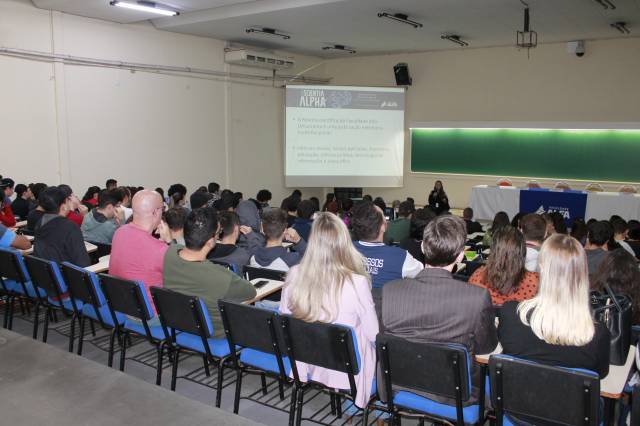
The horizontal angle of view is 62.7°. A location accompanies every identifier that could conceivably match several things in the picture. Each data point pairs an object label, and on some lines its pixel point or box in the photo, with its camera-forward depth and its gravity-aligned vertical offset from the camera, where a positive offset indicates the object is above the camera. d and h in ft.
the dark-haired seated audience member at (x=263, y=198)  24.02 -1.67
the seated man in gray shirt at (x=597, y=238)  13.53 -2.01
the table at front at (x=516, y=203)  28.86 -2.40
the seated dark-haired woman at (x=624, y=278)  9.58 -2.11
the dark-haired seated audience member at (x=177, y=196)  24.09 -1.60
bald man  11.55 -2.00
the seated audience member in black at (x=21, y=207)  22.41 -1.95
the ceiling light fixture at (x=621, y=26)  28.15 +7.39
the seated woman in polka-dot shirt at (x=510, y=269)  9.75 -2.00
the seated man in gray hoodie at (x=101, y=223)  17.43 -2.04
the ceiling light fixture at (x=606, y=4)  23.59 +7.22
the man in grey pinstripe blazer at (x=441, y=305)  7.57 -2.09
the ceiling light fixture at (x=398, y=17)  26.78 +7.48
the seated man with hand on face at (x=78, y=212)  18.54 -1.88
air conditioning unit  34.42 +6.91
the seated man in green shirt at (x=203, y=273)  10.03 -2.15
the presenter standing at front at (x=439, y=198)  34.99 -2.42
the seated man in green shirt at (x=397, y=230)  19.19 -2.51
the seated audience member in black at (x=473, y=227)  22.20 -2.75
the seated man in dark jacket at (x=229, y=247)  13.57 -2.25
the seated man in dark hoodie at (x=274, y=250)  13.05 -2.22
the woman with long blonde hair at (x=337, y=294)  8.62 -2.17
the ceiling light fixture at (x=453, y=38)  32.42 +7.77
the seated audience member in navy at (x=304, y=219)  18.44 -2.06
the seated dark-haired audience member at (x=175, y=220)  13.78 -1.54
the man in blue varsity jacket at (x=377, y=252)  10.98 -1.90
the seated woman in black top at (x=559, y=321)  7.02 -2.16
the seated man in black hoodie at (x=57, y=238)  13.55 -1.98
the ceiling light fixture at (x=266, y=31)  31.27 +7.84
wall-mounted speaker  38.99 +6.53
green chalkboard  33.42 +0.65
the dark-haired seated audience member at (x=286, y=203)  21.35 -1.71
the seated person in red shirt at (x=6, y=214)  19.38 -1.96
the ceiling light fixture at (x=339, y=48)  37.09 +8.14
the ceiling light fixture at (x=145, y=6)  24.90 +7.44
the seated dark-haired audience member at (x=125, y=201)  19.75 -1.61
